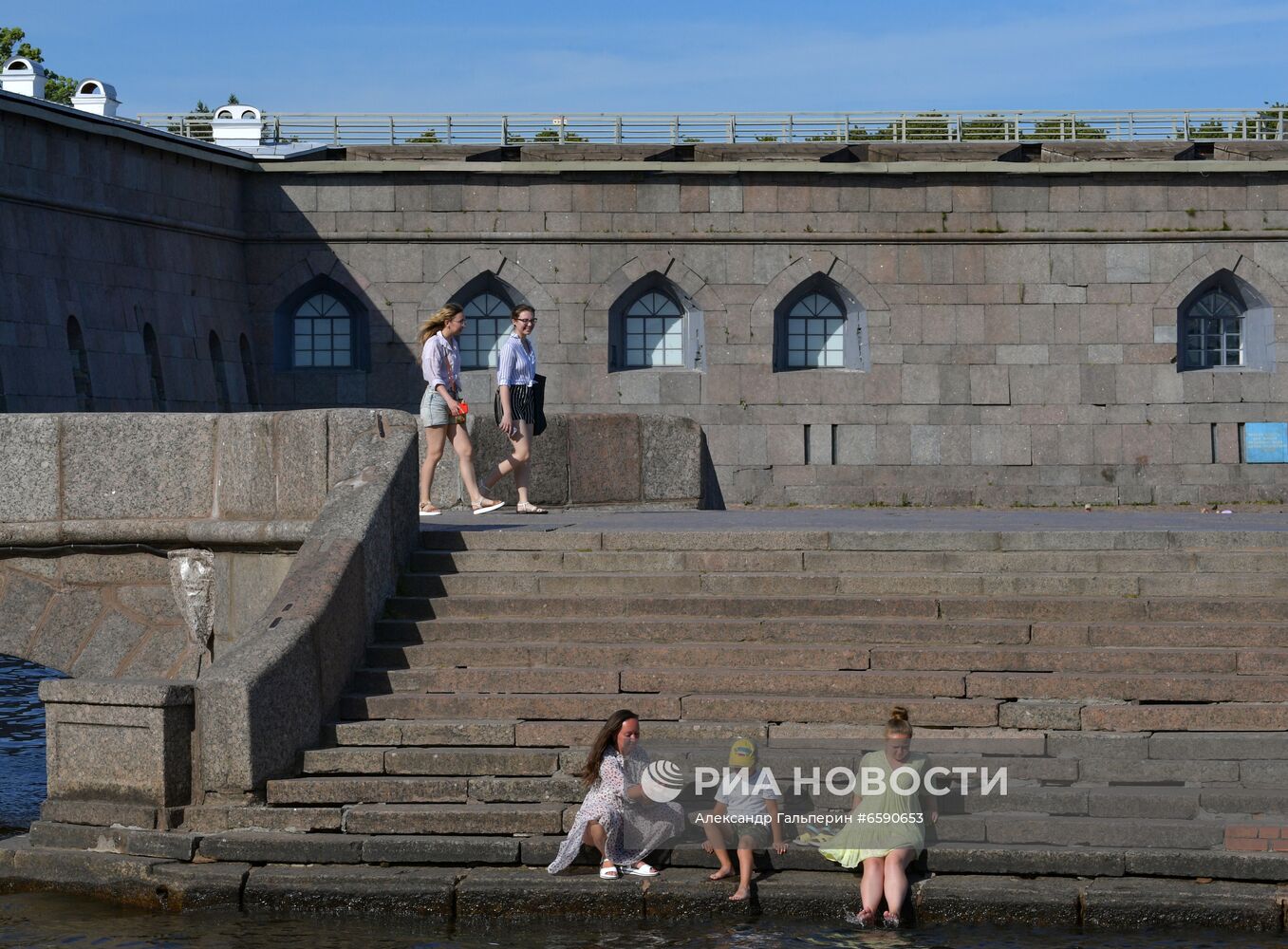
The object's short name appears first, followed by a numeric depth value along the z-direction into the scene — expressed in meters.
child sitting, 8.71
